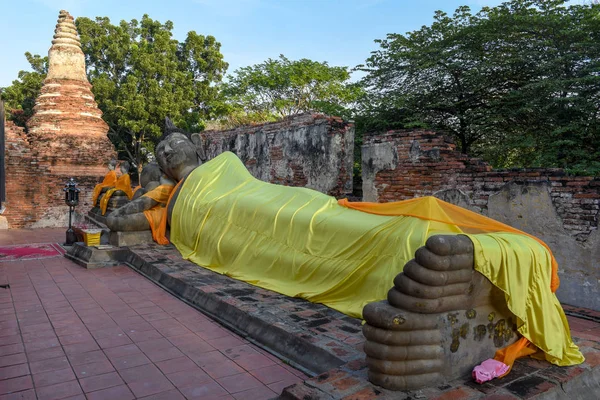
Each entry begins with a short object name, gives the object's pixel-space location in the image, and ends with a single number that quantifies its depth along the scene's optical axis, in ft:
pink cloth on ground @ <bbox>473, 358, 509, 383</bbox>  7.98
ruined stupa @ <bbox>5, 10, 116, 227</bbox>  36.01
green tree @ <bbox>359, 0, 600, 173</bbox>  25.58
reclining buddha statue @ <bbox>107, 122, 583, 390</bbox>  7.54
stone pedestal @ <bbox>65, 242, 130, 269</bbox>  19.52
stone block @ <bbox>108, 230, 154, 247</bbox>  20.86
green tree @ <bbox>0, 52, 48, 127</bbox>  65.87
